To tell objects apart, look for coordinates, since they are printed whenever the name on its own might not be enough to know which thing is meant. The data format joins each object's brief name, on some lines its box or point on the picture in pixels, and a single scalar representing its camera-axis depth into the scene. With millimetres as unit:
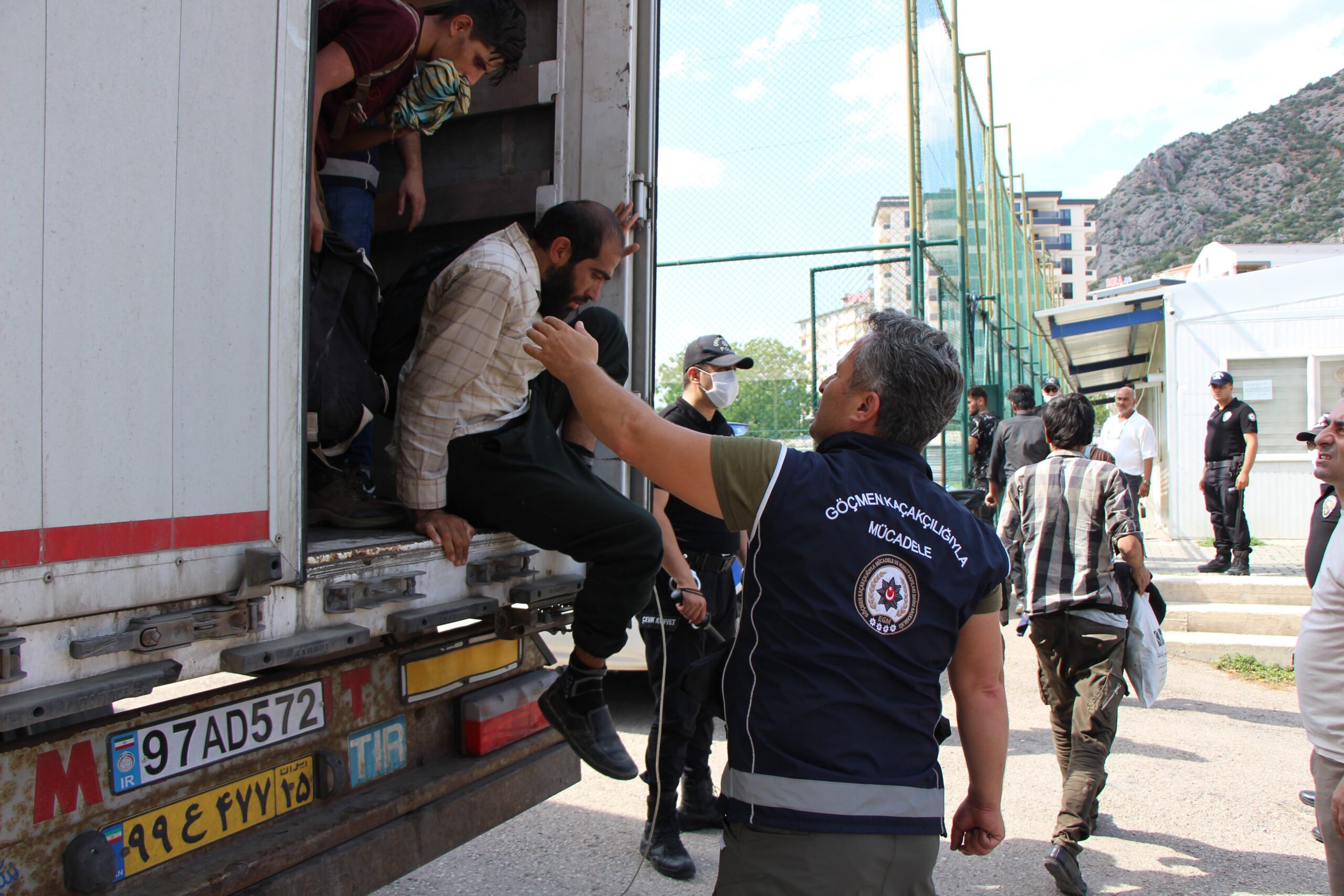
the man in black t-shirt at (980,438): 8523
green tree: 8320
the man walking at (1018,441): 7262
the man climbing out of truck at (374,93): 2545
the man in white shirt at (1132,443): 8047
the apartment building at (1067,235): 115188
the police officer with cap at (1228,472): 8516
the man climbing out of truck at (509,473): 2402
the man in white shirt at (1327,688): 2367
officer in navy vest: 1616
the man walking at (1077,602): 3453
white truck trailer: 1400
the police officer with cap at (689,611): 3359
